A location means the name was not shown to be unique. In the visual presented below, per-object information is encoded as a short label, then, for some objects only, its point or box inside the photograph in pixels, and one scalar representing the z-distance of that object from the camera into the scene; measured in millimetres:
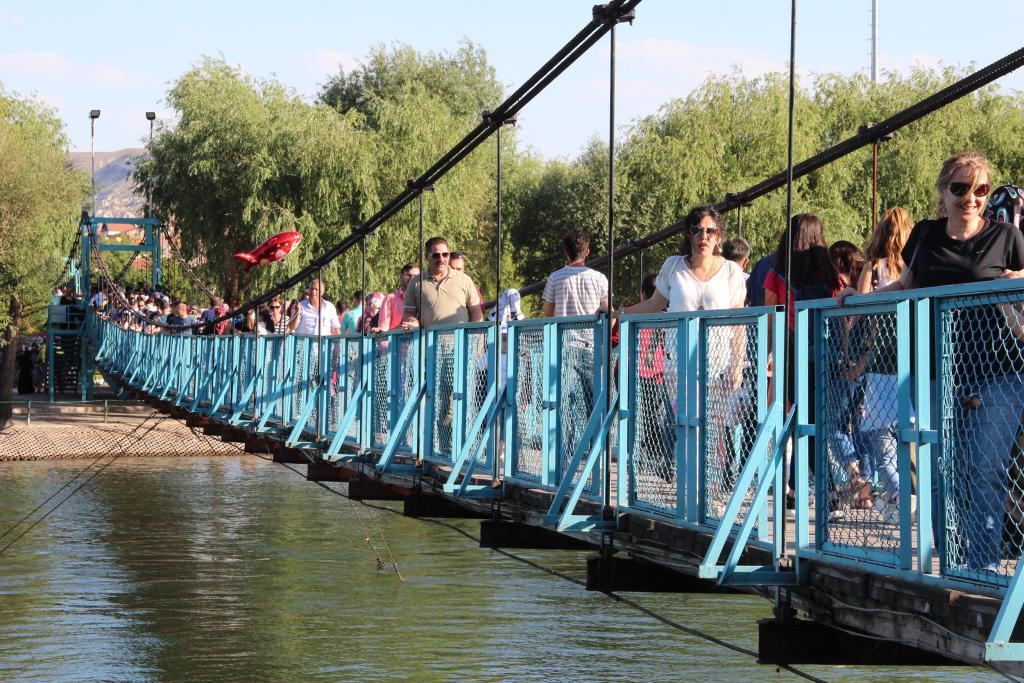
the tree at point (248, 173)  49756
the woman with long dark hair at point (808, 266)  7858
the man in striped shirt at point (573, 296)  9720
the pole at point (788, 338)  6634
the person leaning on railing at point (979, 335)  5400
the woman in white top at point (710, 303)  7486
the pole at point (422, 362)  13280
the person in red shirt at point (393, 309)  14721
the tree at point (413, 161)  49319
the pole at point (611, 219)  8769
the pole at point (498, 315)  11019
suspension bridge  5592
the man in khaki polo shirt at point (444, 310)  12952
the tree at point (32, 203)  57968
